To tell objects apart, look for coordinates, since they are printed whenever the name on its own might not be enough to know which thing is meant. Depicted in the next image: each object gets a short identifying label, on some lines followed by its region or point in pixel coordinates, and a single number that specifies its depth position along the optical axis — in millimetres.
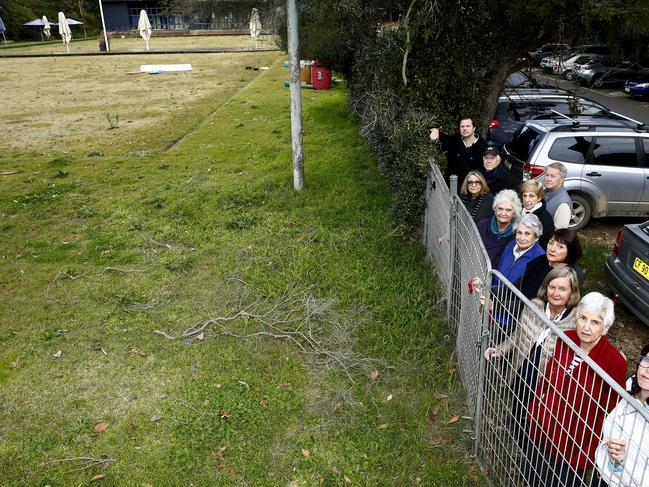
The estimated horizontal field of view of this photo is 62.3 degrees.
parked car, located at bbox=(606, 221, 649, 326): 5336
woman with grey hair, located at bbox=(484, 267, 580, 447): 3367
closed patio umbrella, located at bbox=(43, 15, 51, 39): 52847
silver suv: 8031
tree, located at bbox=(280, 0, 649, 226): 6355
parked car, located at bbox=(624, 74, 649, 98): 20359
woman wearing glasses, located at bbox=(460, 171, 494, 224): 5684
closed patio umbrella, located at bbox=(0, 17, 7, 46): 47500
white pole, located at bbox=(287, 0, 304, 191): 8922
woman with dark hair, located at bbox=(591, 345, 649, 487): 2648
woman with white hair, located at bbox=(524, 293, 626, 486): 3055
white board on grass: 30062
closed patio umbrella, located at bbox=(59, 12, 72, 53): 38750
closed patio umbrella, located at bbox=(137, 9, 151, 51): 36531
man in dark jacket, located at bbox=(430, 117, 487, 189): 6637
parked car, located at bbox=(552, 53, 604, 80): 23688
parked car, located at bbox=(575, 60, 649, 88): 21666
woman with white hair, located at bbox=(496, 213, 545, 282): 4383
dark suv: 10156
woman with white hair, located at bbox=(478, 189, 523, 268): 4879
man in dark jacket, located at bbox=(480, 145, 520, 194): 6129
